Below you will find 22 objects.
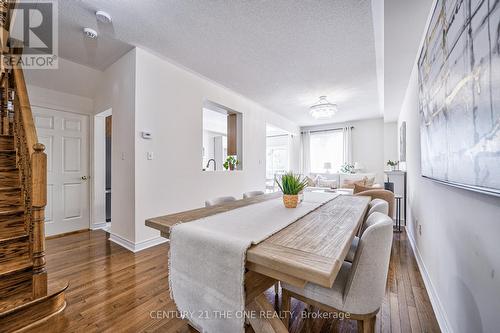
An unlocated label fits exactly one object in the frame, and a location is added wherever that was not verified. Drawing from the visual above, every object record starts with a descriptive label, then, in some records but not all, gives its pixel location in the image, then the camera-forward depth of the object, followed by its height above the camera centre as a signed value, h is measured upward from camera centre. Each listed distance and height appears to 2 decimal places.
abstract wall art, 0.71 +0.32
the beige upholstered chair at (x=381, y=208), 1.40 -0.28
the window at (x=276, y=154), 7.86 +0.54
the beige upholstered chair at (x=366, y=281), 0.93 -0.53
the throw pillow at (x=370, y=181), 5.04 -0.36
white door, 3.10 +0.02
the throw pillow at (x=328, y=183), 5.71 -0.45
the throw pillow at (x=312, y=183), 6.05 -0.47
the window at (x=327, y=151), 6.62 +0.54
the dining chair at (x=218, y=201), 1.85 -0.31
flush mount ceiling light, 4.06 +1.15
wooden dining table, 0.69 -0.32
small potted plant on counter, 4.15 +0.10
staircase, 1.44 -0.52
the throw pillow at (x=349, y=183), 5.36 -0.43
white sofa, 5.48 -0.30
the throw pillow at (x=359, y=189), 3.28 -0.35
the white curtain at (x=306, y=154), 7.08 +0.46
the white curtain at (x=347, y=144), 6.38 +0.71
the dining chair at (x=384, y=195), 2.75 -0.38
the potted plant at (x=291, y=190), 1.56 -0.17
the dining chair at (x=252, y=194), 2.28 -0.30
